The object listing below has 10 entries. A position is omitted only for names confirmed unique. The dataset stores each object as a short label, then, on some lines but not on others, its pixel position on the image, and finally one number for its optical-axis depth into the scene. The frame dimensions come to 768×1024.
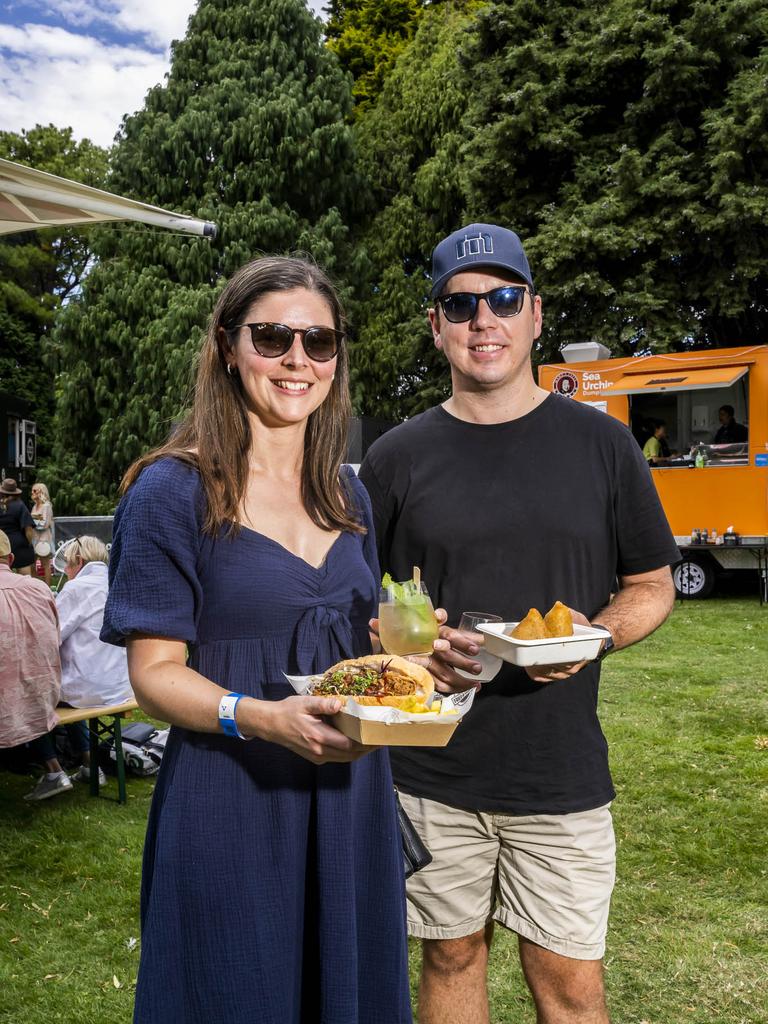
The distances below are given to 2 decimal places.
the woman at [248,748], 1.66
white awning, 5.05
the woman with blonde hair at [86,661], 5.60
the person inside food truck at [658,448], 13.23
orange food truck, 12.36
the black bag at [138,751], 6.00
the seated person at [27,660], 5.05
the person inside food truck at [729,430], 12.64
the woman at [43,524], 13.82
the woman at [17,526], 11.89
